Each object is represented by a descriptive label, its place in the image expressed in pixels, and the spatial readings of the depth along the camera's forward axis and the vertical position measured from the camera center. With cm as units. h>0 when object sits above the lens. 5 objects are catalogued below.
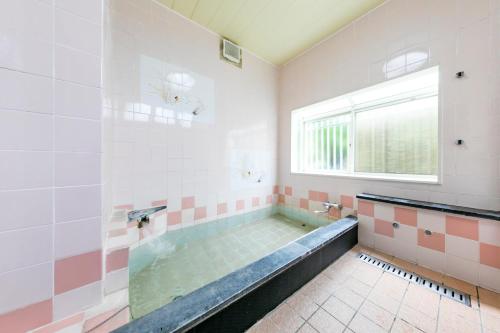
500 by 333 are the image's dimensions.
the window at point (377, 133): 117 +30
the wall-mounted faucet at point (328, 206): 149 -35
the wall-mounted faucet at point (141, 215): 96 -29
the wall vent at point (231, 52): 155 +107
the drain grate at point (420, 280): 77 -58
